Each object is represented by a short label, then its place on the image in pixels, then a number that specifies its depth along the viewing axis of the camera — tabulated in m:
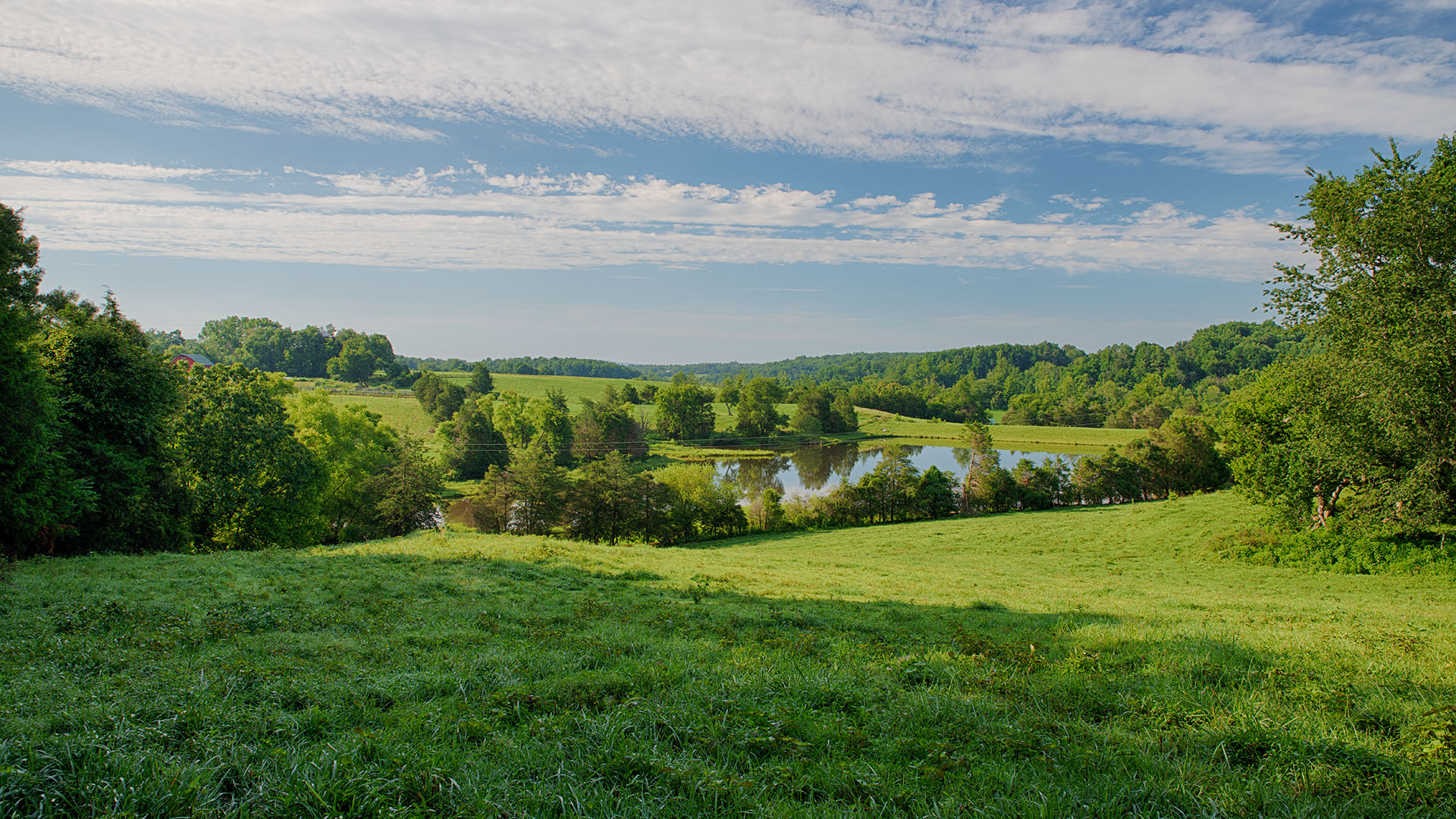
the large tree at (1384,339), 19.48
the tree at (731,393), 140.75
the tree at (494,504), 42.94
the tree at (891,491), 50.38
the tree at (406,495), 37.72
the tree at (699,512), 45.31
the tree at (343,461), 39.38
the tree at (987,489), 51.97
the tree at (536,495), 42.72
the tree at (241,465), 29.67
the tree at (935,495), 51.25
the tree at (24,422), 16.36
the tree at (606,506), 43.91
